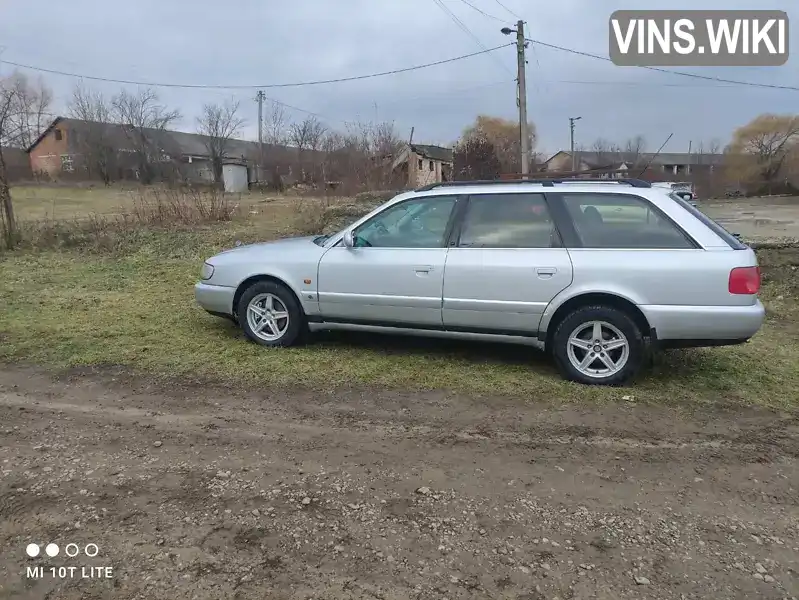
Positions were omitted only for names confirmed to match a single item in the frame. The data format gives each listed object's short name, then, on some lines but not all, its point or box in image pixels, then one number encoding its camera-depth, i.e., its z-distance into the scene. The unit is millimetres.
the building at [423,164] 29045
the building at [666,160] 58441
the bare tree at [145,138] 55031
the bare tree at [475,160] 30344
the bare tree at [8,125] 11953
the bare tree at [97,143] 54125
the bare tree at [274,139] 56156
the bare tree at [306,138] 51081
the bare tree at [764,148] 53500
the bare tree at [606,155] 60672
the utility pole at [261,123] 54091
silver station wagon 4430
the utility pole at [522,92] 23781
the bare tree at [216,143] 58875
